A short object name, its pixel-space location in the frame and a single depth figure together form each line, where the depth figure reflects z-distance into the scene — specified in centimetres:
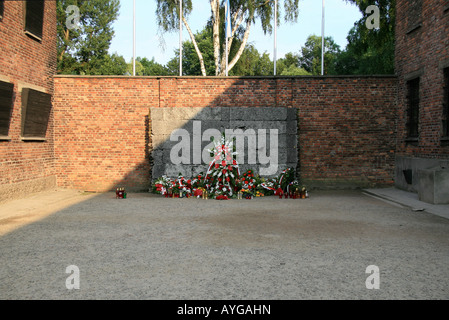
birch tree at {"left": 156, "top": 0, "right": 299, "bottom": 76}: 2138
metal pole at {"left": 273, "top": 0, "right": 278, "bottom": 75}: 1447
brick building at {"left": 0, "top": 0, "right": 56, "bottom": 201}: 939
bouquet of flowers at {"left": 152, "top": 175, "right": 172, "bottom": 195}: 1116
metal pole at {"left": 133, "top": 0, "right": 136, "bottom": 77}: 1391
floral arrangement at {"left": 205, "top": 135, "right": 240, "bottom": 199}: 1084
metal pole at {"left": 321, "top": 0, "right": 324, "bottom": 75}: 1404
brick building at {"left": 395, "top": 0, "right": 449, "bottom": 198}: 977
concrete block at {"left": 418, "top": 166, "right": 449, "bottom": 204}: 867
